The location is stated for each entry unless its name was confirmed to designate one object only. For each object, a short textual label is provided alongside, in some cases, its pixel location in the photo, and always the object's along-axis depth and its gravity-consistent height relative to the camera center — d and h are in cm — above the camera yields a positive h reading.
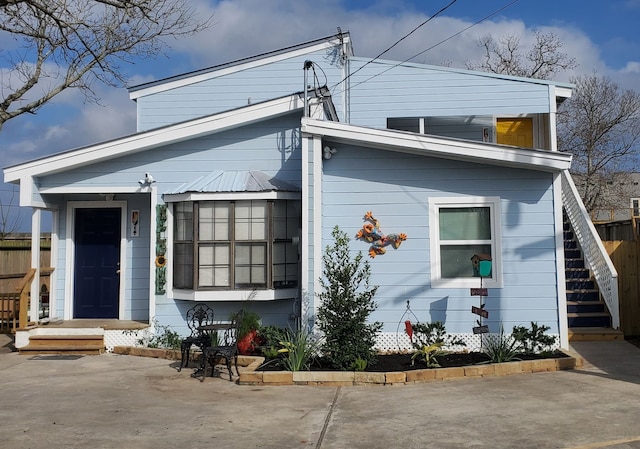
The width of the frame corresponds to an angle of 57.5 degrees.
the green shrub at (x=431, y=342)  793 -104
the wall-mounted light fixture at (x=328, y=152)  912 +187
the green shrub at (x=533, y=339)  839 -99
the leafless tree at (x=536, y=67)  2480 +867
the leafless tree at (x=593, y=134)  2394 +564
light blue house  882 +86
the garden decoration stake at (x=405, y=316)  891 -71
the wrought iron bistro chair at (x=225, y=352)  764 -106
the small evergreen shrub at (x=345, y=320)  769 -65
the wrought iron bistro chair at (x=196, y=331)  812 -89
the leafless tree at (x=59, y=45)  973 +483
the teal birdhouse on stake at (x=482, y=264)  838 +9
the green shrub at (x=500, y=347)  805 -110
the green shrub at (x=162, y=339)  958 -109
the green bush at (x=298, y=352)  765 -107
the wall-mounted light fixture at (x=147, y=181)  988 +156
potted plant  880 -92
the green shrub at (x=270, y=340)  816 -99
